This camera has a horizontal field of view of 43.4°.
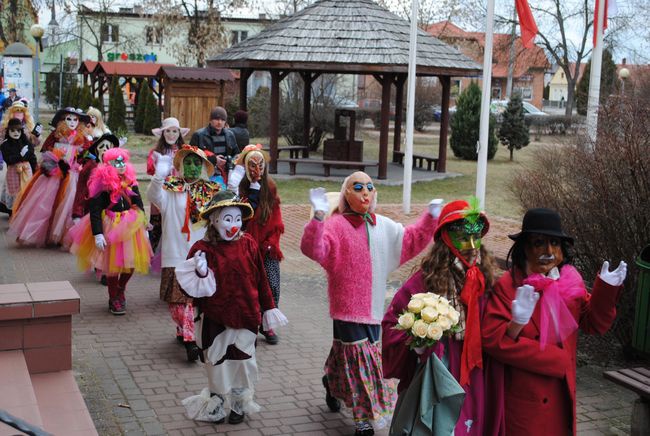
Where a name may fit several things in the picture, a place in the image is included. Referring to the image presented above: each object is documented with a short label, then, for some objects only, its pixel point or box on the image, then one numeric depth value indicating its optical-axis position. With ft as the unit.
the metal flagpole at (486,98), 40.63
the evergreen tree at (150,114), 104.73
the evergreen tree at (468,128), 90.22
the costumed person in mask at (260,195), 22.91
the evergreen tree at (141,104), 106.01
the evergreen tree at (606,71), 156.66
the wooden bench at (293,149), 73.72
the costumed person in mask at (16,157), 41.47
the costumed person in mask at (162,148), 27.55
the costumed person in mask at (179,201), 23.93
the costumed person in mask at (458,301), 13.74
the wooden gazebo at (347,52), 62.95
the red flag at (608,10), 42.92
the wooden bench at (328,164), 64.54
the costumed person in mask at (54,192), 37.53
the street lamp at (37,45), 77.40
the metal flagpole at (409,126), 49.32
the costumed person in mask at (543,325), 13.28
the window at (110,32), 158.40
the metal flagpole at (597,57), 41.70
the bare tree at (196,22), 124.06
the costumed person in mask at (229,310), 17.97
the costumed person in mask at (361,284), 17.56
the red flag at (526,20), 39.52
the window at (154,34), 132.36
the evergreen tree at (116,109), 103.60
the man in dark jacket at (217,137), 34.12
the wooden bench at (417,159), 74.95
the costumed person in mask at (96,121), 38.34
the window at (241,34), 213.54
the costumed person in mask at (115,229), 26.58
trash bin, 20.33
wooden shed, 93.15
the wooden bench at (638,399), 17.39
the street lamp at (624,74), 103.81
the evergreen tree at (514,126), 89.58
